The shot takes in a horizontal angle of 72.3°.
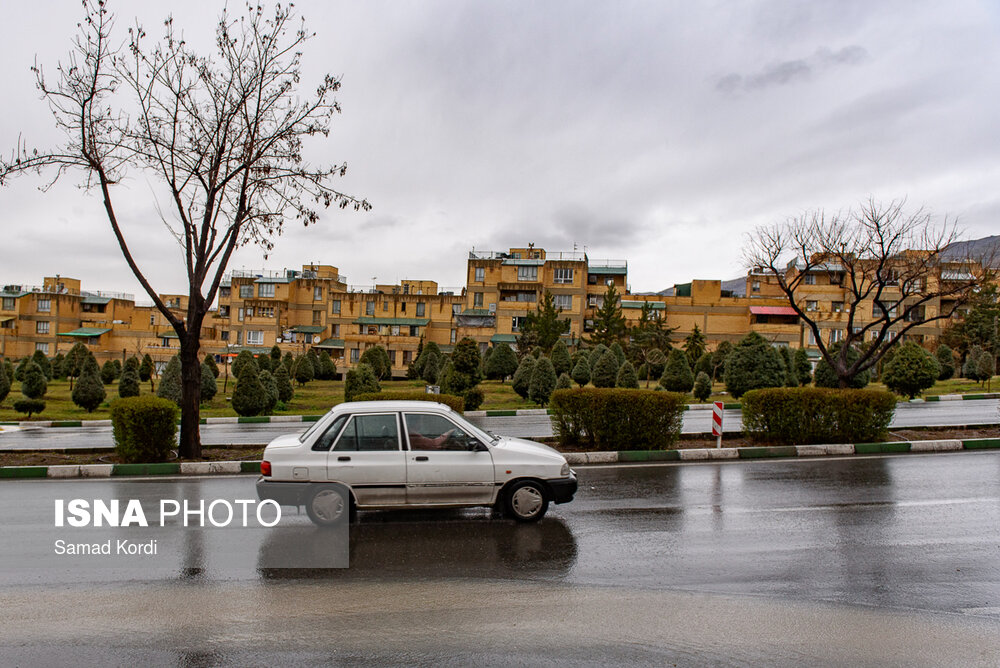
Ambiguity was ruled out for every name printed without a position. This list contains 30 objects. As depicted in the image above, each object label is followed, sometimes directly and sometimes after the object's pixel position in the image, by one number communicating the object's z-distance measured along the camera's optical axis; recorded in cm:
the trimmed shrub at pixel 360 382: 2492
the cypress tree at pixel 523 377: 2952
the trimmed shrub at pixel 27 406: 2433
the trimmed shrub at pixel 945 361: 4459
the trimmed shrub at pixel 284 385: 2958
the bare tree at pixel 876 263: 1678
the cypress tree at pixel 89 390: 2683
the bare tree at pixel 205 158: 1224
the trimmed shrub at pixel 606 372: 3183
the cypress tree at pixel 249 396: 2391
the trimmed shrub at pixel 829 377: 3024
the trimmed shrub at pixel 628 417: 1306
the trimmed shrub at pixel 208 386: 2900
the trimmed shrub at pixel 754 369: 2830
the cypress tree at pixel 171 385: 2506
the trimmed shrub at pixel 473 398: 2467
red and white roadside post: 1356
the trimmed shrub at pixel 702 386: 2967
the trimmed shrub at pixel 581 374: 3450
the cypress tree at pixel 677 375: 3142
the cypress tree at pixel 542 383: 2714
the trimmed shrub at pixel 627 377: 3008
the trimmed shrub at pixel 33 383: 2900
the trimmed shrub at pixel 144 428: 1201
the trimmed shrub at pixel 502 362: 4141
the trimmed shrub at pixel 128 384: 2814
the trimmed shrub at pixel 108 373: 4309
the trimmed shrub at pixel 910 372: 2870
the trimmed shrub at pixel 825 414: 1409
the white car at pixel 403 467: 778
